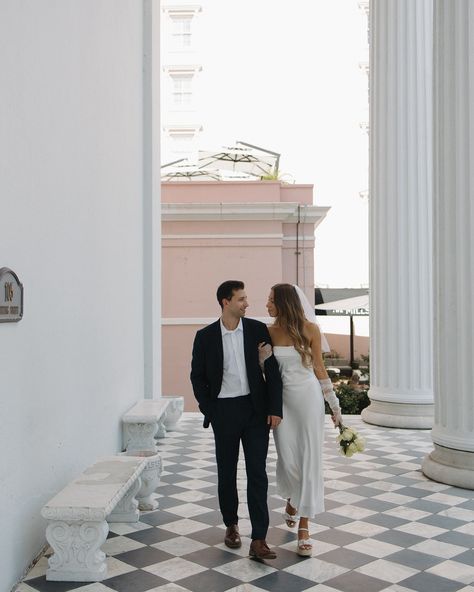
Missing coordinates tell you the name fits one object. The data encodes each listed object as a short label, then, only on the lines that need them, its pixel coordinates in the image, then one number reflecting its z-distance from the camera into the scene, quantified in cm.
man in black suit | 507
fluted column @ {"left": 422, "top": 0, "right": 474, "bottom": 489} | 727
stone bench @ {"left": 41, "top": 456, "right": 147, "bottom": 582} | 458
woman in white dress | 523
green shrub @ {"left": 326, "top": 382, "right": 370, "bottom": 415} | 1465
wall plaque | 435
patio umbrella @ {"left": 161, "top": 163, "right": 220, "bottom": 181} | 1826
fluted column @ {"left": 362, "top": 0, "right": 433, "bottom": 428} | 1077
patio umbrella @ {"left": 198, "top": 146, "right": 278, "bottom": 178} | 1911
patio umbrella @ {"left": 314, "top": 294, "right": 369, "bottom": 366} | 2155
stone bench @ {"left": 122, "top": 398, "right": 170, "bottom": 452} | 788
